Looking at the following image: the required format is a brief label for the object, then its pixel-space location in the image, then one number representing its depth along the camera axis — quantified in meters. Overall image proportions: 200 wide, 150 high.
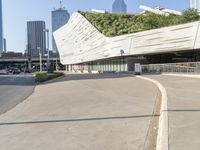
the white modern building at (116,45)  21.97
